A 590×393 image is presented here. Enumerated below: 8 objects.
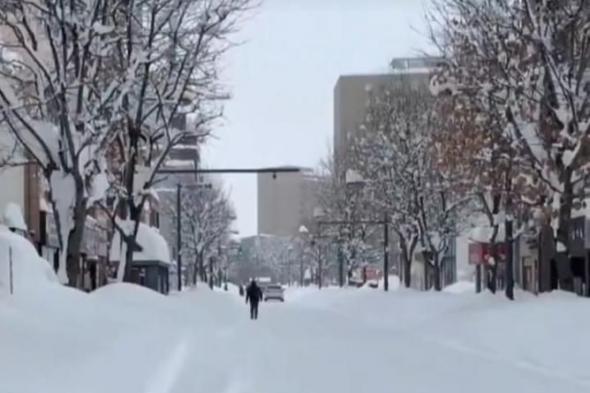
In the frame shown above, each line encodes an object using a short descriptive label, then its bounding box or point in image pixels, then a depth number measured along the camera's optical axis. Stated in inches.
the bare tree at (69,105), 1143.6
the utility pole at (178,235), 2524.6
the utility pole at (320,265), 4438.7
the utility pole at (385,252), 2561.5
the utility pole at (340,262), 3634.6
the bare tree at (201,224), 3814.0
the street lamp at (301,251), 4298.2
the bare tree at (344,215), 3302.2
